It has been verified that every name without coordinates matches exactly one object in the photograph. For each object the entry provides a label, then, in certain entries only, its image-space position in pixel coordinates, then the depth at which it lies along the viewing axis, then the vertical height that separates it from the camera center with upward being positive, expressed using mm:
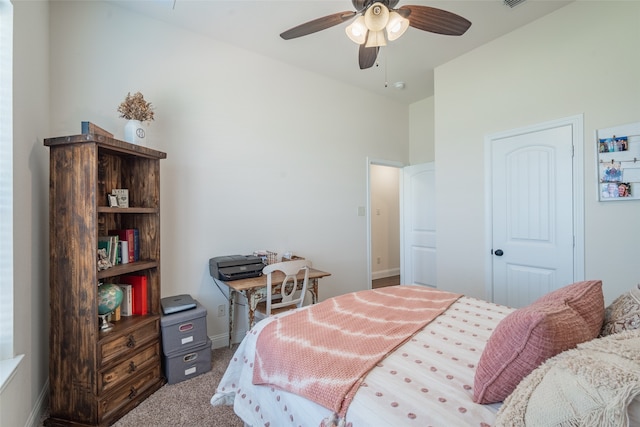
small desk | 2268 -589
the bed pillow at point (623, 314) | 955 -374
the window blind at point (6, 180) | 1323 +185
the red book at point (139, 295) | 2057 -575
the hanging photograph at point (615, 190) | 1991 +139
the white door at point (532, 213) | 2330 -22
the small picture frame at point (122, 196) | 2038 +152
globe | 1746 -511
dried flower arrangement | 2049 +788
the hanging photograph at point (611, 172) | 2027 +271
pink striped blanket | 1005 -565
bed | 812 -578
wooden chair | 2281 -634
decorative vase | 2021 +609
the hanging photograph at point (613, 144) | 2002 +474
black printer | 2408 -455
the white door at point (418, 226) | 3869 -191
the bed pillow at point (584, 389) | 577 -403
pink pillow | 808 -394
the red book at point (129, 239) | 2064 -164
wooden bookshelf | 1606 -468
